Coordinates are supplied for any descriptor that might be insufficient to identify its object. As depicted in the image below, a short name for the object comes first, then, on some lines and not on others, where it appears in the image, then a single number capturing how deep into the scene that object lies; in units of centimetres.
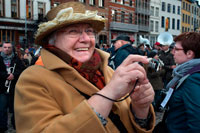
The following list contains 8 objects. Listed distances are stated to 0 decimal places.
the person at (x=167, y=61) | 643
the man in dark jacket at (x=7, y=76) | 444
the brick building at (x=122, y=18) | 2849
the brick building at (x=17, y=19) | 2033
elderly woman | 114
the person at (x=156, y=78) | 572
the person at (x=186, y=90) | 186
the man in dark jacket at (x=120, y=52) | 486
